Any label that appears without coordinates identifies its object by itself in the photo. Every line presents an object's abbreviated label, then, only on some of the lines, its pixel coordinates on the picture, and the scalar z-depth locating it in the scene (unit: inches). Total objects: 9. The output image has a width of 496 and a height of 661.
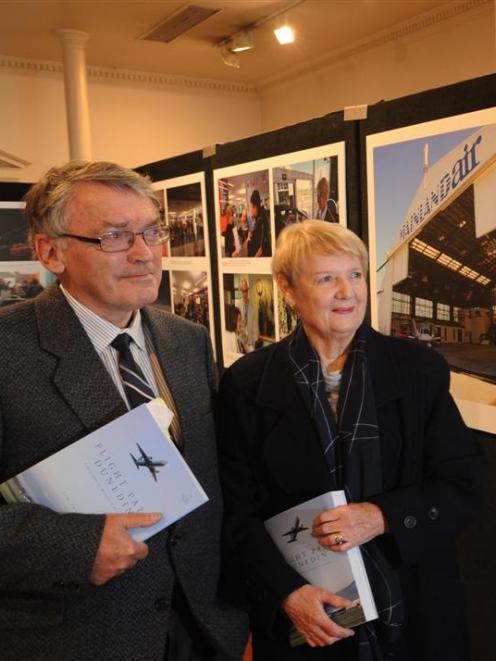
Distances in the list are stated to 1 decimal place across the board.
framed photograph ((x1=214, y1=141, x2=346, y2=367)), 94.2
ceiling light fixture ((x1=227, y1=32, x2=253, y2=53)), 203.6
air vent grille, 182.7
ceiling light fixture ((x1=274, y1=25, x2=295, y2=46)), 184.5
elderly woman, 55.2
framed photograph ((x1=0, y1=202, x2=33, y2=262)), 144.4
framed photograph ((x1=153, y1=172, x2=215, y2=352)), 124.1
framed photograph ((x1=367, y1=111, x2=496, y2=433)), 76.3
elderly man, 48.5
